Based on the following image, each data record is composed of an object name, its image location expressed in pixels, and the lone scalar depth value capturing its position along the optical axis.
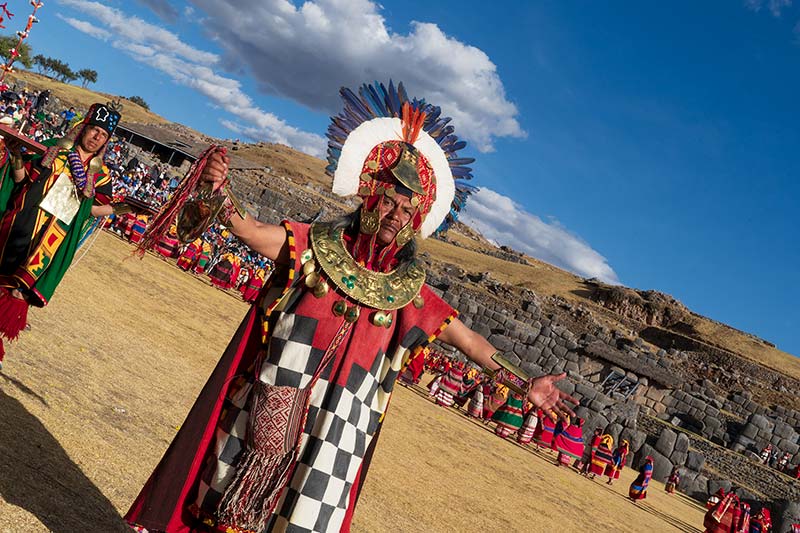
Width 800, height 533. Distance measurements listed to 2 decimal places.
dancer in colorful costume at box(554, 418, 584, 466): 21.52
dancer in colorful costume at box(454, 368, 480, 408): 24.19
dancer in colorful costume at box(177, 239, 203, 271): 27.27
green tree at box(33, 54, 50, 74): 126.12
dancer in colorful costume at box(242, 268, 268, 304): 26.69
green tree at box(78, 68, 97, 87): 135.88
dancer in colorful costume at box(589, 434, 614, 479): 21.58
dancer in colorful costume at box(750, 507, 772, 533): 17.66
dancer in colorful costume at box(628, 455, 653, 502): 19.58
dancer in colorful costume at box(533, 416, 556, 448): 22.66
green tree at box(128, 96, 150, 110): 148.06
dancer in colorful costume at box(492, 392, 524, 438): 22.09
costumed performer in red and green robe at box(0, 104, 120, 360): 5.66
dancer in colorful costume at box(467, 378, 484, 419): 23.86
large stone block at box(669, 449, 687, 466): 30.14
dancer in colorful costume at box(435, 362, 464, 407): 23.80
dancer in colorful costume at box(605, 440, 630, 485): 22.04
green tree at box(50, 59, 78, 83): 128.62
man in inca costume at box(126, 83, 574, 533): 3.43
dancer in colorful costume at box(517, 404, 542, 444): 22.45
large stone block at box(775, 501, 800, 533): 23.62
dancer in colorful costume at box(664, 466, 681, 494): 27.36
